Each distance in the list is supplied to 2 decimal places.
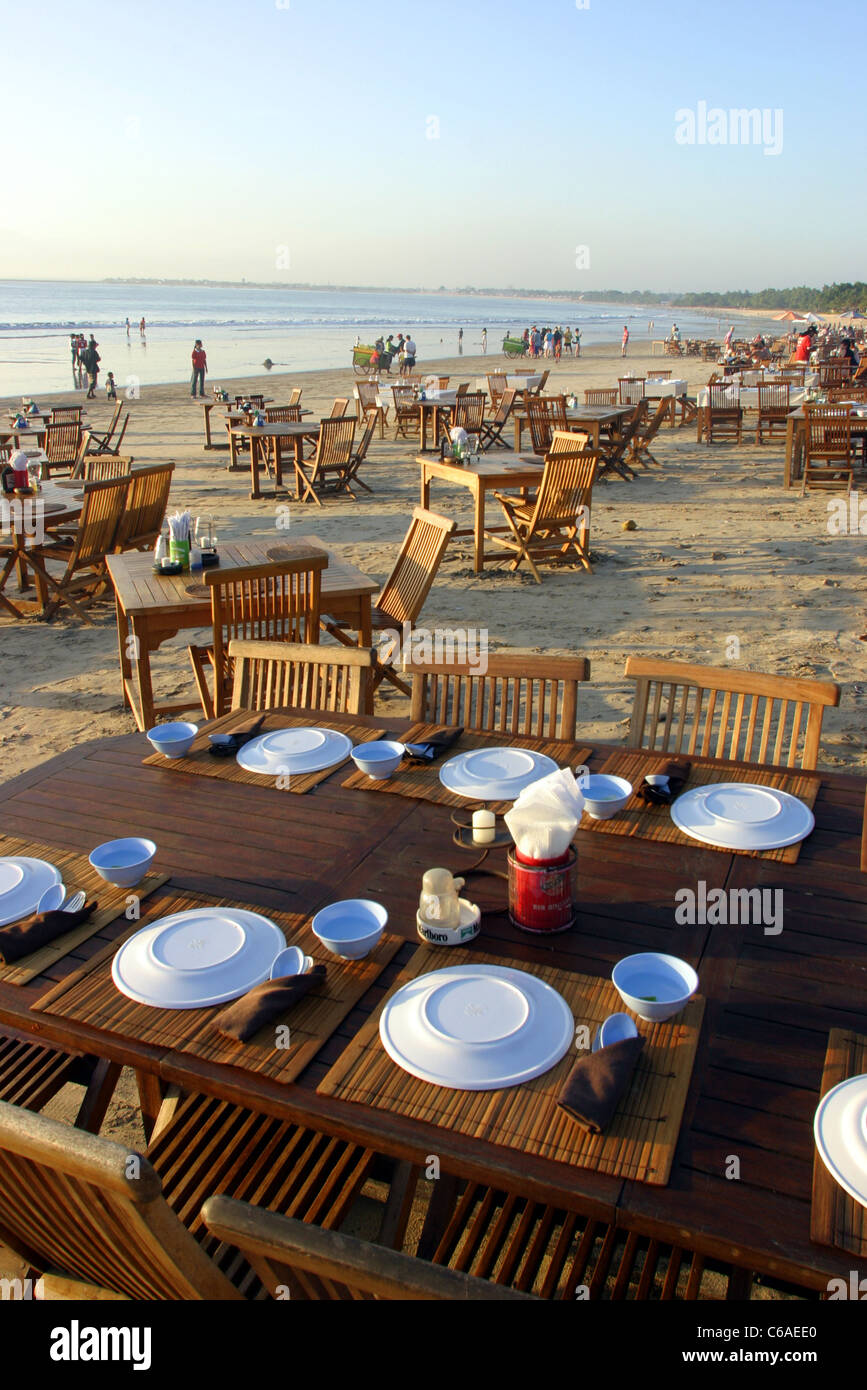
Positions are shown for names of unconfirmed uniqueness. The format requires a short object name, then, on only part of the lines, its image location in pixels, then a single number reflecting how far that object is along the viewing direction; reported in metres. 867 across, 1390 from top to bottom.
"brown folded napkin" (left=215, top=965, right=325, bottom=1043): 1.64
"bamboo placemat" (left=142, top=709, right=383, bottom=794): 2.65
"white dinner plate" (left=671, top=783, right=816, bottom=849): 2.22
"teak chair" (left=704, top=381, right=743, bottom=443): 14.83
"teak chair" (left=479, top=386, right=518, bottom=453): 14.13
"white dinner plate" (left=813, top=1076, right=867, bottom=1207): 1.33
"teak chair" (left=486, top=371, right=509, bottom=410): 17.13
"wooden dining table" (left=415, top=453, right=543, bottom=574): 7.98
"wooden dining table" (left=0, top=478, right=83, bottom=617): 7.07
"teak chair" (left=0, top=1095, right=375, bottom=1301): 1.15
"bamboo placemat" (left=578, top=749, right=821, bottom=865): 2.28
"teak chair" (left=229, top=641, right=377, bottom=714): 3.29
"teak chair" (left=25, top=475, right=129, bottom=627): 6.80
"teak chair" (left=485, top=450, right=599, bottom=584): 7.84
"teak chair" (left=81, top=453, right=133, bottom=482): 8.36
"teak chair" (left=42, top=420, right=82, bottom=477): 11.02
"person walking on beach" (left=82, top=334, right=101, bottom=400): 22.53
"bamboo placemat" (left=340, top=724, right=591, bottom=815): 2.52
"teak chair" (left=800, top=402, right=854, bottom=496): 10.88
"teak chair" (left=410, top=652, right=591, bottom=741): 3.03
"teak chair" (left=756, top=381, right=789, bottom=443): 13.87
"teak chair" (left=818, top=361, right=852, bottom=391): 17.88
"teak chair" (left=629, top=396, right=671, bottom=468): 13.12
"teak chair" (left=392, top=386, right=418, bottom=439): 15.81
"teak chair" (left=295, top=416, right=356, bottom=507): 11.20
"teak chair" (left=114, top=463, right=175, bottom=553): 7.24
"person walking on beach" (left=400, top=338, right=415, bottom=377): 28.33
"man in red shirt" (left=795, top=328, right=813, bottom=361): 22.48
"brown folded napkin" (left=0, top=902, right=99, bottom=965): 1.91
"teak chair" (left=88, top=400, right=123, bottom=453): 13.65
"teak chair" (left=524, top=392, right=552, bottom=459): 10.48
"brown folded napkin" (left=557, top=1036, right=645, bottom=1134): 1.42
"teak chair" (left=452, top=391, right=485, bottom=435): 13.62
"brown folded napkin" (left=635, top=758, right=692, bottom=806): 2.42
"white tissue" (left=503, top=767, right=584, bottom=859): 1.81
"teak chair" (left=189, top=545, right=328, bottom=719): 4.09
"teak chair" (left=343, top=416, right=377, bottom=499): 11.55
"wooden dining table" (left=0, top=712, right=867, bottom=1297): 1.33
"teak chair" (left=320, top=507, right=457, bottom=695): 5.11
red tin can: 1.86
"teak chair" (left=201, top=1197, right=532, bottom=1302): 1.03
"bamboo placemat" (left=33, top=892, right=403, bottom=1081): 1.61
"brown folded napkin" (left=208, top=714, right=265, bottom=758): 2.83
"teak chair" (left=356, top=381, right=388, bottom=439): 15.61
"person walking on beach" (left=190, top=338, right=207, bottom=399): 21.52
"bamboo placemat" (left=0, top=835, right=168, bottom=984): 1.88
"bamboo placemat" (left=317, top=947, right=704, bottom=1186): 1.38
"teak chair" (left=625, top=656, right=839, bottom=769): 2.74
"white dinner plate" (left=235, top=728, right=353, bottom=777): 2.70
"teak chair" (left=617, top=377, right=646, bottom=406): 16.25
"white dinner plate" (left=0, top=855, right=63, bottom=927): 2.04
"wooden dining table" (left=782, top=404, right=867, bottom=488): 10.95
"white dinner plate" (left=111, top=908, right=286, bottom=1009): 1.77
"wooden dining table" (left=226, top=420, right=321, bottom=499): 11.25
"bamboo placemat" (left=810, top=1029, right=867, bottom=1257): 1.24
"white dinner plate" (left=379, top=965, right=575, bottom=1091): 1.54
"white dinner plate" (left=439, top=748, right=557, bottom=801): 2.48
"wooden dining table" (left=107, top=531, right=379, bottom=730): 4.56
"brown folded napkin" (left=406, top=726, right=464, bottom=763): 2.71
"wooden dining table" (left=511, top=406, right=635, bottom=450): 10.82
